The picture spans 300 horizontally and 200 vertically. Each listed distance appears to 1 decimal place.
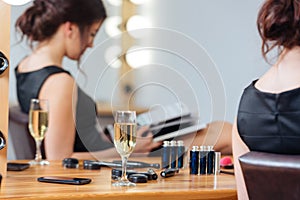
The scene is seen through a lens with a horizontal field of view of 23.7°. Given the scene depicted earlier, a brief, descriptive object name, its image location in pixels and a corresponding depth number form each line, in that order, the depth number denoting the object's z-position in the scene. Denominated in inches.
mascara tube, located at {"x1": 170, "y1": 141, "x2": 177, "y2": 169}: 84.6
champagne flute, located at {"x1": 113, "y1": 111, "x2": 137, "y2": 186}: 72.4
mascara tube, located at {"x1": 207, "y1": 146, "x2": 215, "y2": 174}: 83.9
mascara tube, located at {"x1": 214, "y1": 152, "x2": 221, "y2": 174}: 84.8
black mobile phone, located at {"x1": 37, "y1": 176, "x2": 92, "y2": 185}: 71.2
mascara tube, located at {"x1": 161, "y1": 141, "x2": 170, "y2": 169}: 85.1
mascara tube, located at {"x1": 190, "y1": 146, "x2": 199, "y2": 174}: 83.5
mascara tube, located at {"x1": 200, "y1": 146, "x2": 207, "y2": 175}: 83.6
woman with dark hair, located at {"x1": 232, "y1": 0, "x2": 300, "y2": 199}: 73.7
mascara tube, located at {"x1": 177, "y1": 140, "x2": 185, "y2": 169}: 84.8
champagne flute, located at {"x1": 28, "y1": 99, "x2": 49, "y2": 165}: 96.8
